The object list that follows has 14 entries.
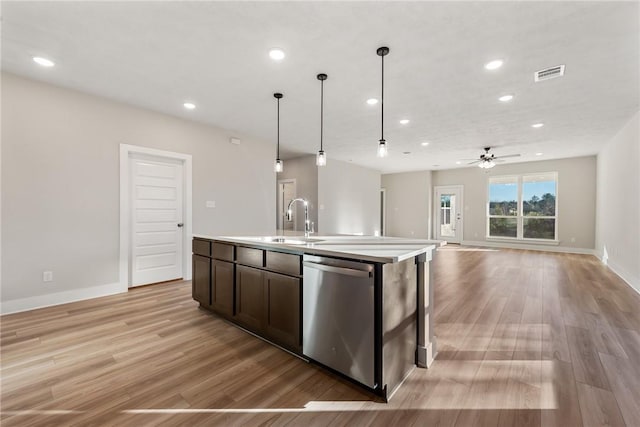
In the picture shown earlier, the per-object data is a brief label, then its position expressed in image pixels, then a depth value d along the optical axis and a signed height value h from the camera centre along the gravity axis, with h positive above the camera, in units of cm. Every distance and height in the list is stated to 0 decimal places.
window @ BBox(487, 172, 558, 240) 809 +17
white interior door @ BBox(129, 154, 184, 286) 411 -17
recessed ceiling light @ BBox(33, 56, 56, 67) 278 +149
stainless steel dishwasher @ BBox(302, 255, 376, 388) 172 -70
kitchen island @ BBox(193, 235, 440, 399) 172 -65
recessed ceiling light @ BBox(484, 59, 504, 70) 278 +150
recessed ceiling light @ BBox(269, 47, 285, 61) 259 +148
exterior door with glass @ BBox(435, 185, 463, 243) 970 -5
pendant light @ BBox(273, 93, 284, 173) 346 +56
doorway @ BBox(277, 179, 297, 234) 784 +33
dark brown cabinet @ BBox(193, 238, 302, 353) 218 -71
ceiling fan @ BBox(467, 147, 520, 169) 664 +126
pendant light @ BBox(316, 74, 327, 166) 297 +61
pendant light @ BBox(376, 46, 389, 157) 256 +148
